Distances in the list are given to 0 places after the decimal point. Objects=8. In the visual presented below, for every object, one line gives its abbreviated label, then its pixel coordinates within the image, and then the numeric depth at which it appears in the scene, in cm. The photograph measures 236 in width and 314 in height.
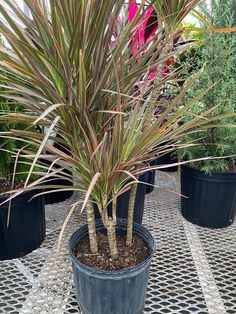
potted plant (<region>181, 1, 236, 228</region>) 121
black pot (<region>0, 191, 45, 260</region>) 109
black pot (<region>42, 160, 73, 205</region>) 153
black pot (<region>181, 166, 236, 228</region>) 129
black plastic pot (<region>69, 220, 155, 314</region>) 79
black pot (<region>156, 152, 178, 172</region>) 188
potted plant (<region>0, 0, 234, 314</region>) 69
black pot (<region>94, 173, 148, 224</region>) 126
